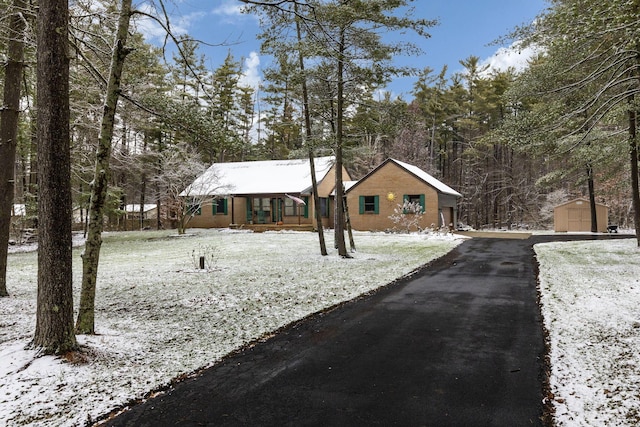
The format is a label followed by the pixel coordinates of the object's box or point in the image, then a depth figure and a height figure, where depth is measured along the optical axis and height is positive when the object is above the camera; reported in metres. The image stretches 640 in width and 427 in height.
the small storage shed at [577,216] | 23.14 -0.31
